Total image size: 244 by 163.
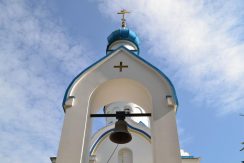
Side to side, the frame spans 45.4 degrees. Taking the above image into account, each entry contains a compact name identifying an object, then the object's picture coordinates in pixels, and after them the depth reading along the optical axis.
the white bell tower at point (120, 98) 3.81
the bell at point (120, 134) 4.33
